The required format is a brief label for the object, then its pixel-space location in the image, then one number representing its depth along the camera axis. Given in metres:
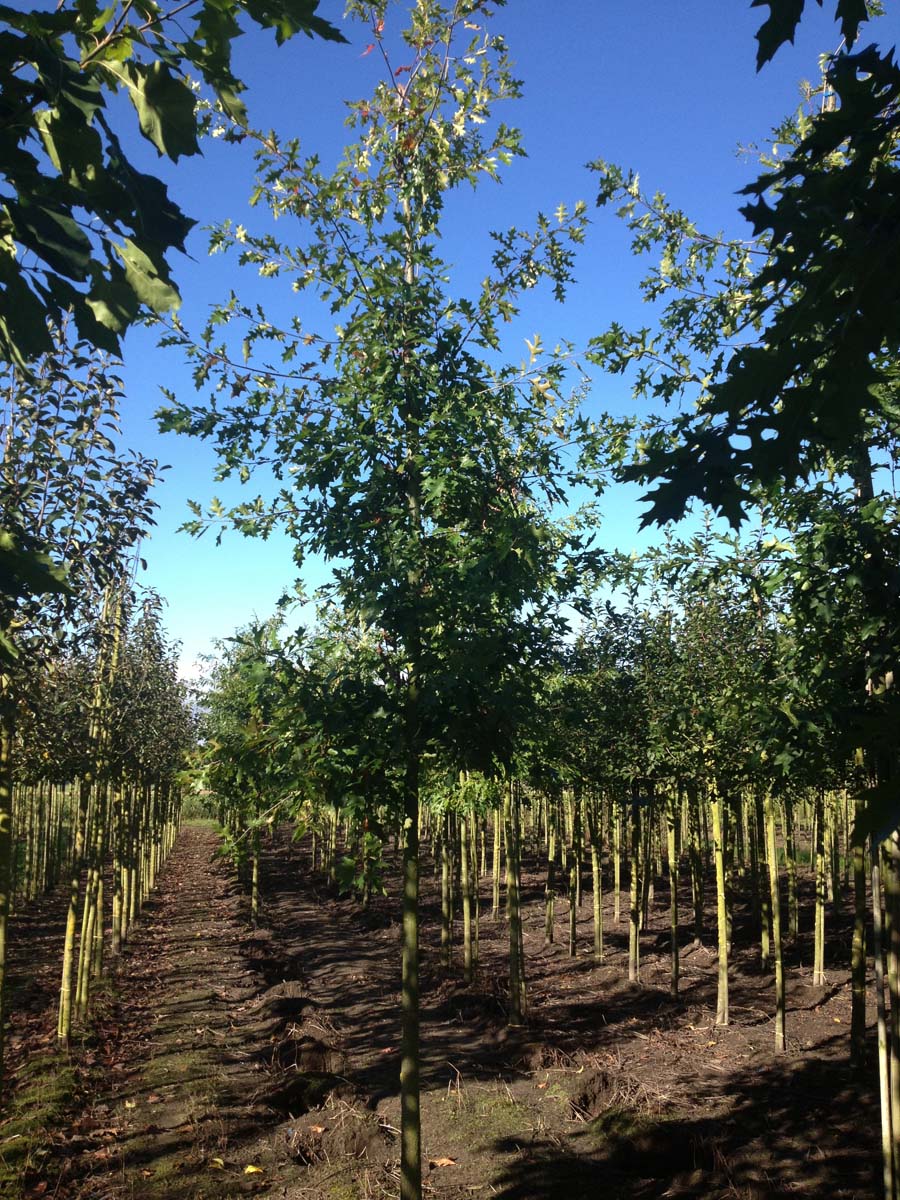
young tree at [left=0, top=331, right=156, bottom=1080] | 6.65
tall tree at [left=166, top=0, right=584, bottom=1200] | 5.29
